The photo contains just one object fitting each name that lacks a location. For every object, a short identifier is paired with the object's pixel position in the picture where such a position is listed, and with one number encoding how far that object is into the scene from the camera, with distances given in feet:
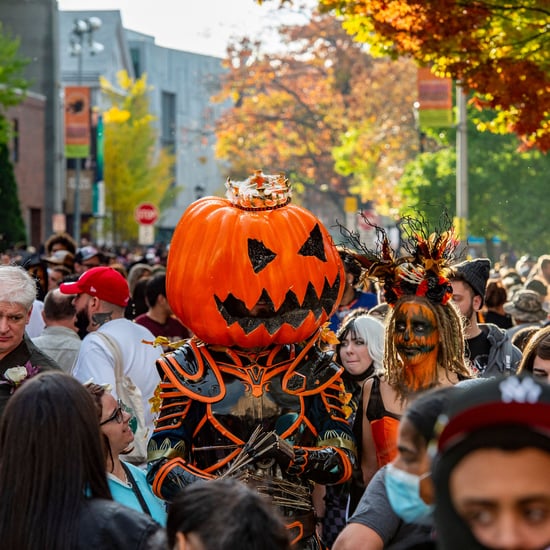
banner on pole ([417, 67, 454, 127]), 95.66
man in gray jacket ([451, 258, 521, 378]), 27.17
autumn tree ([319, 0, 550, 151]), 45.44
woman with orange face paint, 20.65
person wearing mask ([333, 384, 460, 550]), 10.19
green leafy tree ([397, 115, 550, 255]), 130.52
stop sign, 126.93
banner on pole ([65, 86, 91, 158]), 150.71
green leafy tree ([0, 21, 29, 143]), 114.83
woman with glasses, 16.85
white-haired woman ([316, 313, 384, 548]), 26.71
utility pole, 101.71
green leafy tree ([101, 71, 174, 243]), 209.05
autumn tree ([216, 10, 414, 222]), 181.16
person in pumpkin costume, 18.88
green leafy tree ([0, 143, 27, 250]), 145.69
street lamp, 152.15
